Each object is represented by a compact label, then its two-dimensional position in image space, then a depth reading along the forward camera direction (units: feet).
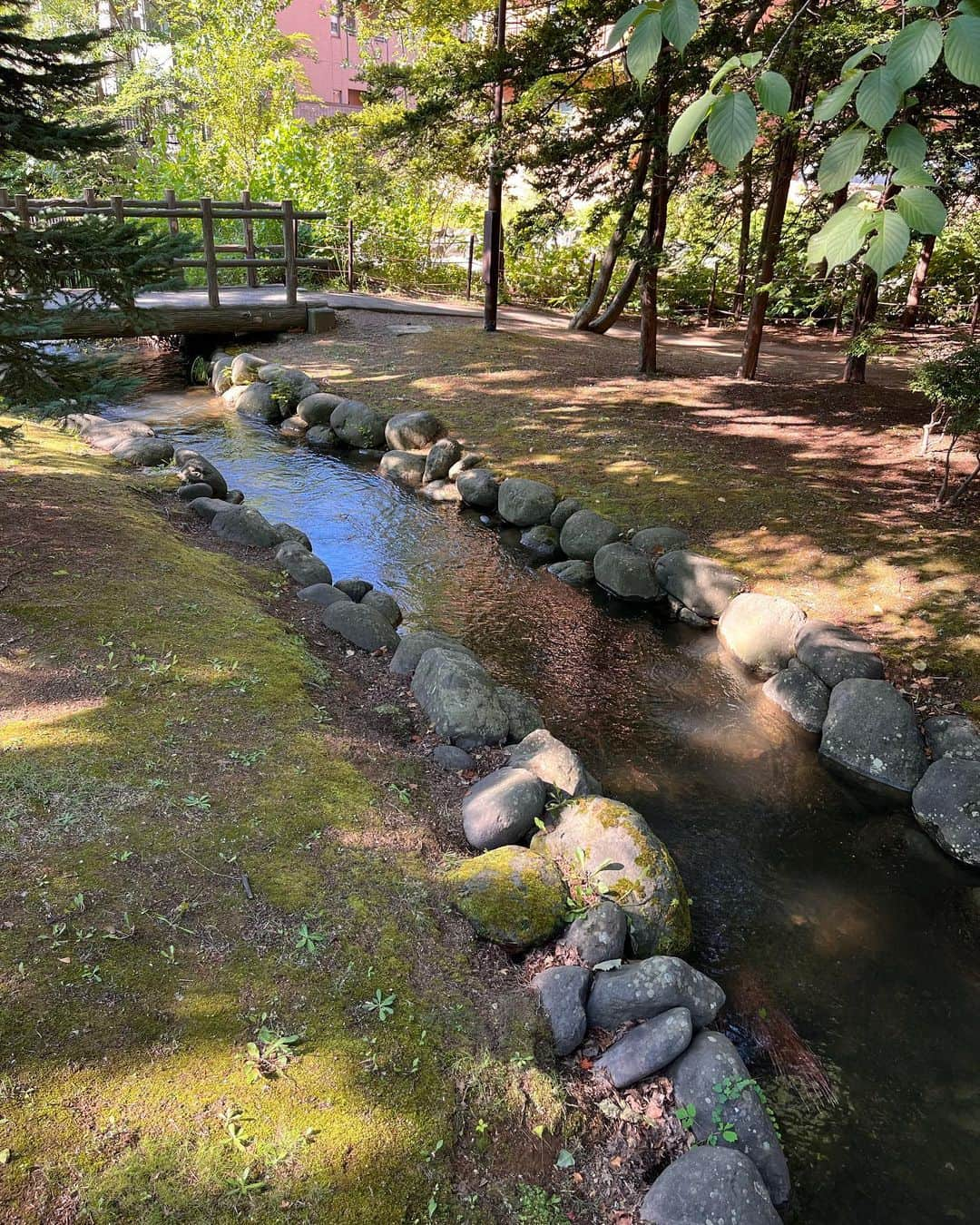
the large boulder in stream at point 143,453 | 24.97
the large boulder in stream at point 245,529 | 20.24
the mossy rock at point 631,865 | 10.97
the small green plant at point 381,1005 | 8.38
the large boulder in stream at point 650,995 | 9.55
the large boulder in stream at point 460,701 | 13.96
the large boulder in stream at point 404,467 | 29.37
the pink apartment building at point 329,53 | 94.22
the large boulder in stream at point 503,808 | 11.66
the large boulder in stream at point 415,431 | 30.89
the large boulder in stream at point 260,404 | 34.50
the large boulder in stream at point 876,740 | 15.52
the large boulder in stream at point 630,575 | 21.95
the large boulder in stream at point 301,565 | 18.76
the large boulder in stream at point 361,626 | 16.53
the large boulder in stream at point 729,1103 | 8.52
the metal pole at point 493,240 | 39.88
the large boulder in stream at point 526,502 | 25.61
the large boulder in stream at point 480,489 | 27.09
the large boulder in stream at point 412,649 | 15.67
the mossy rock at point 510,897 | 10.21
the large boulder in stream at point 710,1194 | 7.57
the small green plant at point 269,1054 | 7.44
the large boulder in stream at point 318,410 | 33.19
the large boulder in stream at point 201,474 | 23.50
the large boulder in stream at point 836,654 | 17.07
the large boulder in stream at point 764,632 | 18.74
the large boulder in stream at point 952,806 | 13.91
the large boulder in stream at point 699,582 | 20.59
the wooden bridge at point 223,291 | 38.21
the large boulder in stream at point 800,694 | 17.13
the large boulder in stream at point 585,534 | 23.59
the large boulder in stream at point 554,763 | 12.76
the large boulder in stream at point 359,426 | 31.99
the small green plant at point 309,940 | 8.79
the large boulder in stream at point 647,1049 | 8.96
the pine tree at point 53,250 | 13.46
